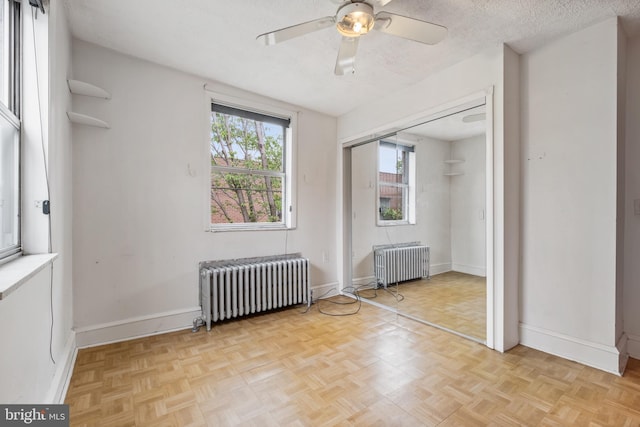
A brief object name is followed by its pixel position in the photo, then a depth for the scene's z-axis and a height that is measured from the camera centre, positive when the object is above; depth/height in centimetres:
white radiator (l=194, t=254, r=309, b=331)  290 -82
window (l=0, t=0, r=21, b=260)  138 +40
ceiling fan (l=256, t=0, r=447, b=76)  167 +109
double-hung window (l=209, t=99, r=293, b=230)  324 +50
